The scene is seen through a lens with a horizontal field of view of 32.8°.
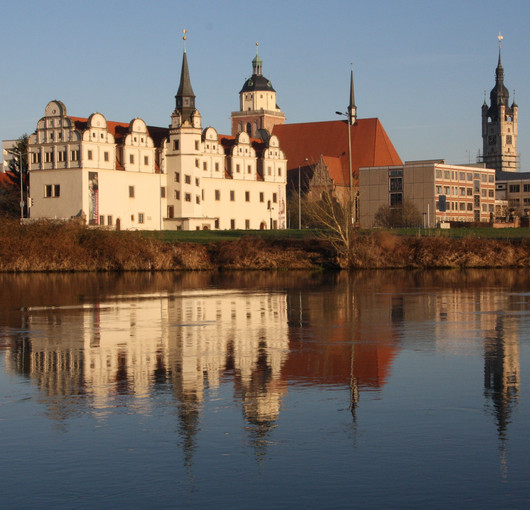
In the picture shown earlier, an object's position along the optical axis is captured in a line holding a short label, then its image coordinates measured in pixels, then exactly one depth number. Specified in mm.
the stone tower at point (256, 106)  172250
